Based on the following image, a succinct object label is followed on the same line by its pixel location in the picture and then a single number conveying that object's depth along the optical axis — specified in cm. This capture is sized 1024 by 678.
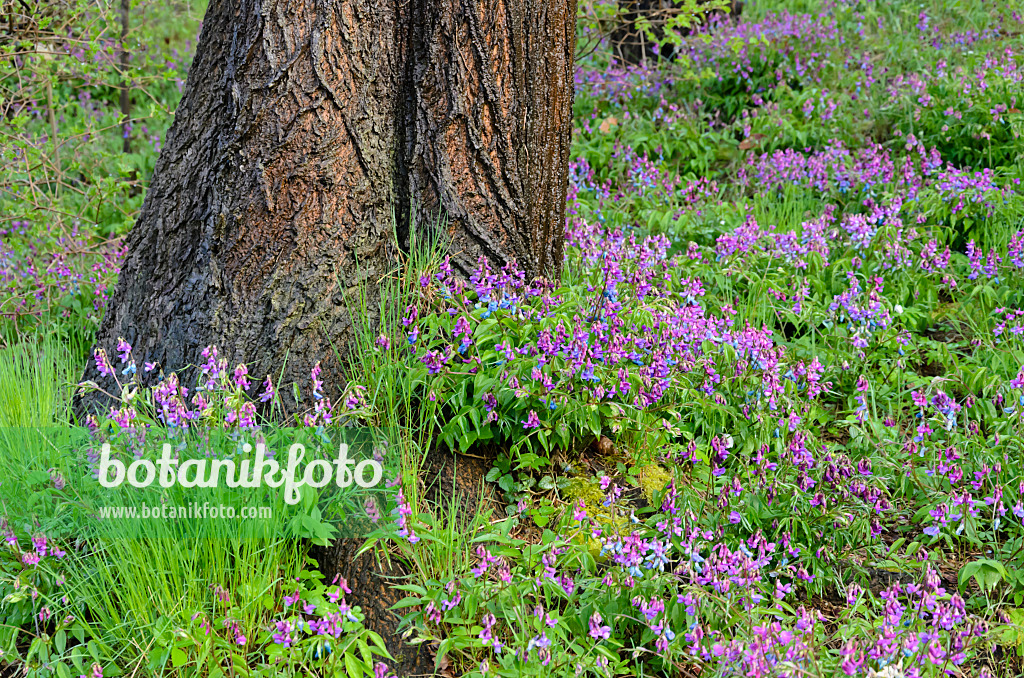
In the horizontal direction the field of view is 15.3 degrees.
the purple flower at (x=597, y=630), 633
